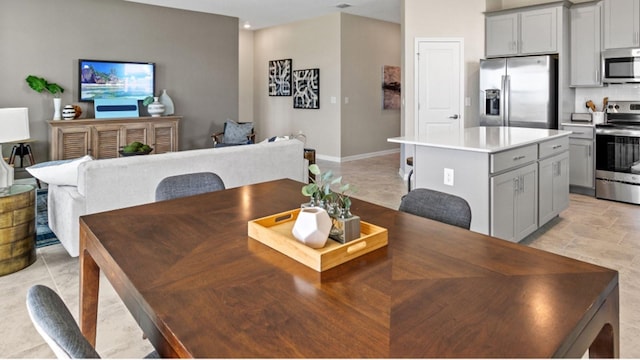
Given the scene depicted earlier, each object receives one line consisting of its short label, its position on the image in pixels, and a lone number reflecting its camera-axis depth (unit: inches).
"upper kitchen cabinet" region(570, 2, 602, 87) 205.9
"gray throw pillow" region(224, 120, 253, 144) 285.6
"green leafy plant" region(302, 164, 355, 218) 56.8
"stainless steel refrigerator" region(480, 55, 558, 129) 212.7
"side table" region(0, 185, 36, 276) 116.6
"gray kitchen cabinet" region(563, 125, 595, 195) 205.2
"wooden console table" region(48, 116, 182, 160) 234.2
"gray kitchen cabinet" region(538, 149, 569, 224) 146.6
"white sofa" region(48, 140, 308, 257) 121.2
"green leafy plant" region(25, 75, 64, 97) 233.8
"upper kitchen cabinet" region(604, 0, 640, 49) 193.8
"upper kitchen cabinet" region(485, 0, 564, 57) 212.8
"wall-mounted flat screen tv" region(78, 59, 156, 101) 252.8
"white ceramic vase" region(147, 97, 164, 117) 267.7
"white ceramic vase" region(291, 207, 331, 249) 51.6
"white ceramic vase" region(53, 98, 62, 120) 237.8
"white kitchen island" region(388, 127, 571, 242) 121.5
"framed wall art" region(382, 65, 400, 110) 351.0
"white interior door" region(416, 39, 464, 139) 244.7
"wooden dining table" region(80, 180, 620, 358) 34.3
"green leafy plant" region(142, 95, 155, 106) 269.3
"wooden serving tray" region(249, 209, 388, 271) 48.6
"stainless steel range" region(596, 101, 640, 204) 191.0
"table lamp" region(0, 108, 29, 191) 168.2
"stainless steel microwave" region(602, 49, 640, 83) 194.7
